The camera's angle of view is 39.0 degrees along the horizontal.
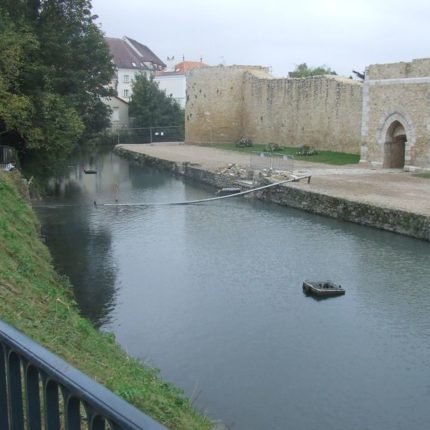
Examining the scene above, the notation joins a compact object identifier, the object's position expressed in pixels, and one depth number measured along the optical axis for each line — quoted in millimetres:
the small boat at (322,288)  10406
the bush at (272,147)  31273
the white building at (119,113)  48531
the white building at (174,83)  58656
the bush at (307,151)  29162
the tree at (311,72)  52559
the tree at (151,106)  46344
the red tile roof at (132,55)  60250
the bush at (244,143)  35250
